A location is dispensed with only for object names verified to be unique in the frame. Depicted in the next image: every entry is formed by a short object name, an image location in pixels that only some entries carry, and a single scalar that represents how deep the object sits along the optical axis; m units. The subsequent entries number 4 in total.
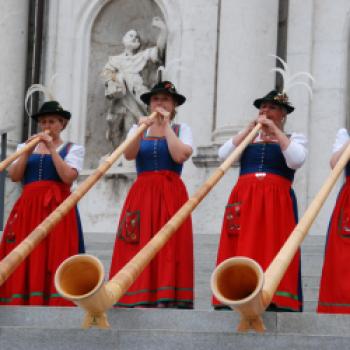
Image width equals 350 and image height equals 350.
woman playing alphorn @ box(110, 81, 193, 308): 18.97
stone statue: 32.83
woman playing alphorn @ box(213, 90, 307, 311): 18.66
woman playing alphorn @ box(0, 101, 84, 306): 20.00
